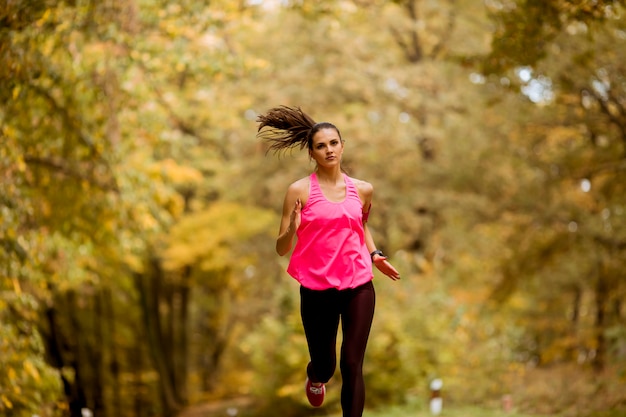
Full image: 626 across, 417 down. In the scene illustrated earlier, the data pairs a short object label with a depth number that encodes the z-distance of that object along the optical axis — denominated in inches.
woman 394.0
